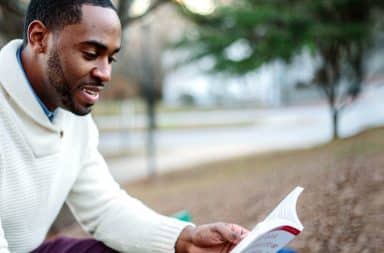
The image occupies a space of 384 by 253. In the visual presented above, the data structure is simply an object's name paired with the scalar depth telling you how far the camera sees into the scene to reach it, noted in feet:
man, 5.11
